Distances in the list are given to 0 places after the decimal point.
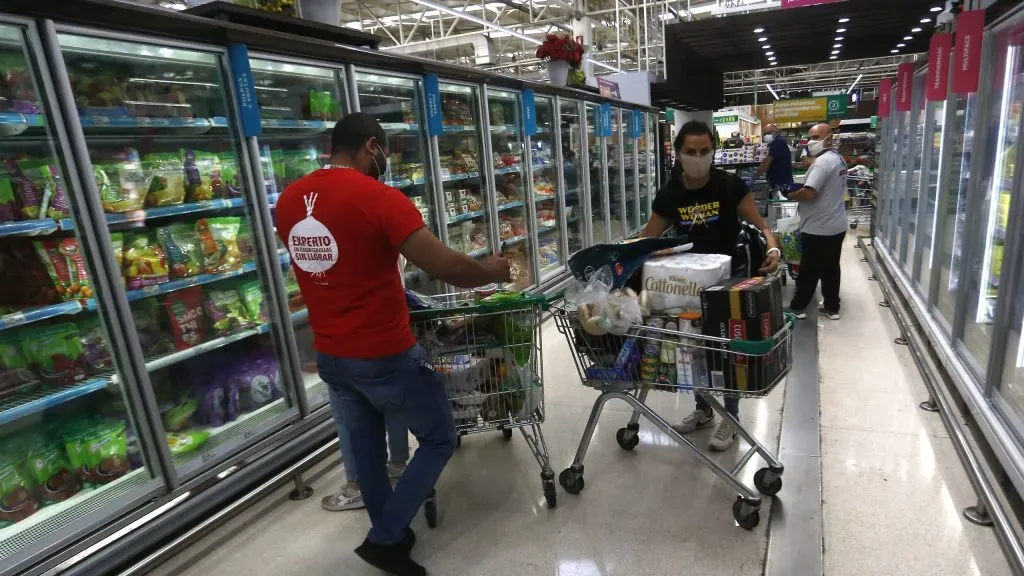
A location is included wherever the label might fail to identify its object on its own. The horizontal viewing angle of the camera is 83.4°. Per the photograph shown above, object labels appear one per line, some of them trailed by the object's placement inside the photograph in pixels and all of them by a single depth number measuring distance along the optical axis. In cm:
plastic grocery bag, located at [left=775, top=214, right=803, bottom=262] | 587
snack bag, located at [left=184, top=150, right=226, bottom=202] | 286
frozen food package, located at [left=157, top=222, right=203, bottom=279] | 277
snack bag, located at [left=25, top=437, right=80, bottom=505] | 231
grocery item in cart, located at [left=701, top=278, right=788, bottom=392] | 208
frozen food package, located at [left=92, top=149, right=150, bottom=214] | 250
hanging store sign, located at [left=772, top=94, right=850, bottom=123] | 1661
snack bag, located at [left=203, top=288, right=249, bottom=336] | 297
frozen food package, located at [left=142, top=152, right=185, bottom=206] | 271
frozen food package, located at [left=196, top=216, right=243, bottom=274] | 291
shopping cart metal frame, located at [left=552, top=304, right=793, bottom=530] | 215
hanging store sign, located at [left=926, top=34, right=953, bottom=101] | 353
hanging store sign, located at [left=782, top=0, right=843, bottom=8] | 573
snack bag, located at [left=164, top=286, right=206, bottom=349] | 280
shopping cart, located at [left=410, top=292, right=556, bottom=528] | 233
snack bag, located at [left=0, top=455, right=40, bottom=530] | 220
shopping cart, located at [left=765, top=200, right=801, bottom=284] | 588
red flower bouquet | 598
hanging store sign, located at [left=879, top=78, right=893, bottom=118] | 677
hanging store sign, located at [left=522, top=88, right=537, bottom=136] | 529
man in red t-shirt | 189
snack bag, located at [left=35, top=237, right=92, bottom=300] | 229
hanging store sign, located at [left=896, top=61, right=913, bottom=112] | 528
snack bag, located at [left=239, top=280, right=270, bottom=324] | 310
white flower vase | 614
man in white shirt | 479
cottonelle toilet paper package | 223
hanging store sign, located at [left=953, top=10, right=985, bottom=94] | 291
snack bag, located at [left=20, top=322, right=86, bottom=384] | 232
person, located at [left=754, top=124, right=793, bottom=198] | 562
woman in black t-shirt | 282
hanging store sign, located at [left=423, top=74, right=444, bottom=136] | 394
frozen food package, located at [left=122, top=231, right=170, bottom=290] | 255
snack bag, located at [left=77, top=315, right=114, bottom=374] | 243
